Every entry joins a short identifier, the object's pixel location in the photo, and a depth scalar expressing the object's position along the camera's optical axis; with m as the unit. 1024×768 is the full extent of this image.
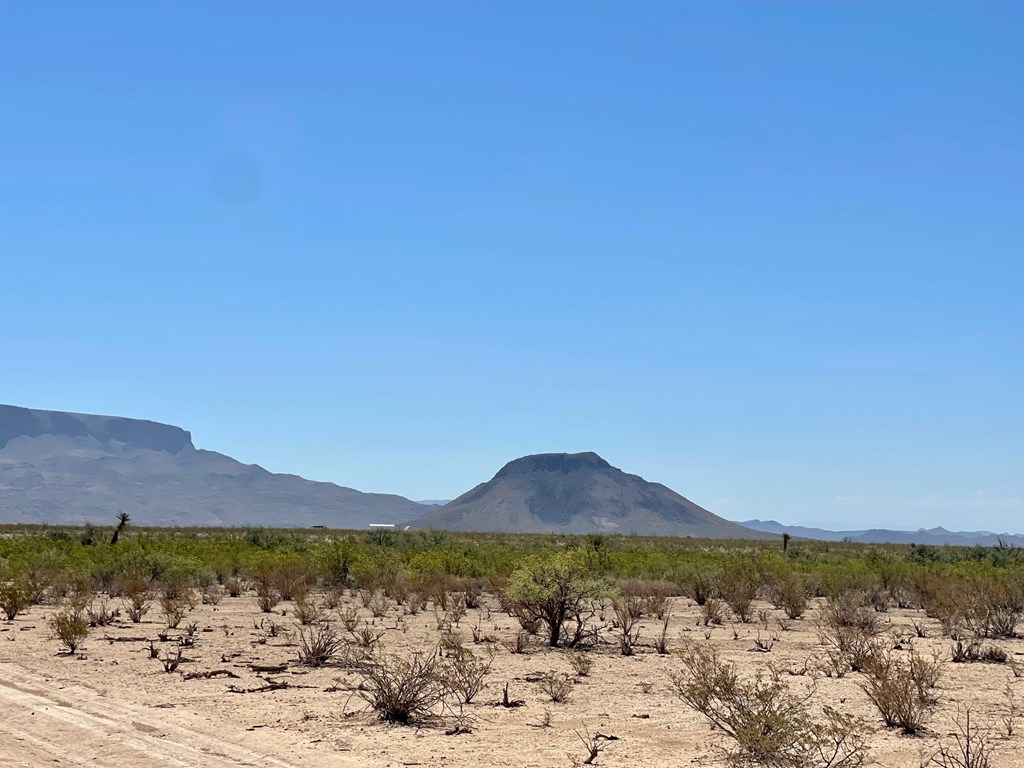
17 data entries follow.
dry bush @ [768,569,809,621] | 22.09
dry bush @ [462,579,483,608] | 24.70
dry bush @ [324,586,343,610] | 22.02
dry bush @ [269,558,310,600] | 25.58
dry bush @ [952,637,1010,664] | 15.84
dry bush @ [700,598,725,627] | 21.28
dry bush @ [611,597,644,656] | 17.07
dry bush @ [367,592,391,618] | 21.48
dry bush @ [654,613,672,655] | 16.98
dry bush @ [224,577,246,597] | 26.64
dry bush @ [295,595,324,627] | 19.16
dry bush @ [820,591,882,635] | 19.09
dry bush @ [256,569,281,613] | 22.72
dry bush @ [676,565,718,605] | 26.11
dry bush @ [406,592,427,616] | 22.37
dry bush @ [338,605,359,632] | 18.15
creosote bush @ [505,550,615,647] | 17.72
